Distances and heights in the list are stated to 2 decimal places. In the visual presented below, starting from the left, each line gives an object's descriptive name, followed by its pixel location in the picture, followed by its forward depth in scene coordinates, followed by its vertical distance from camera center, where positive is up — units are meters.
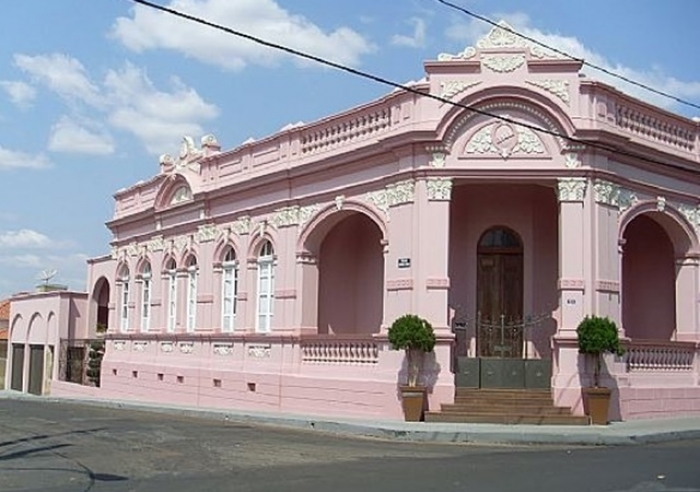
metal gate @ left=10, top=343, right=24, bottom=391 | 41.00 -1.49
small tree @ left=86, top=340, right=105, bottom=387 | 33.50 -0.93
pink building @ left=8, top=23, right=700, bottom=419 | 18.89 +2.19
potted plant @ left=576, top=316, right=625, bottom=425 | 17.88 -0.06
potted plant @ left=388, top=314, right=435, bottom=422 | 18.25 -0.08
